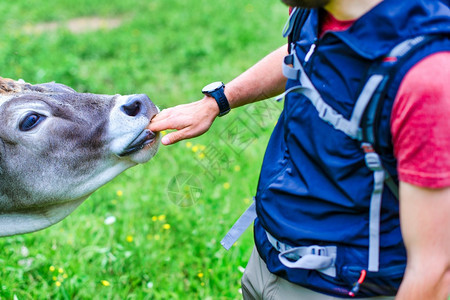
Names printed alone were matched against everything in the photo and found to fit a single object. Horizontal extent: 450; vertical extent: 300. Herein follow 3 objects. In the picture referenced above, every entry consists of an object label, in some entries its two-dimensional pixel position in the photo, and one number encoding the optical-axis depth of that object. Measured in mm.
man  1556
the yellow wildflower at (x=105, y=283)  3459
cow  2668
